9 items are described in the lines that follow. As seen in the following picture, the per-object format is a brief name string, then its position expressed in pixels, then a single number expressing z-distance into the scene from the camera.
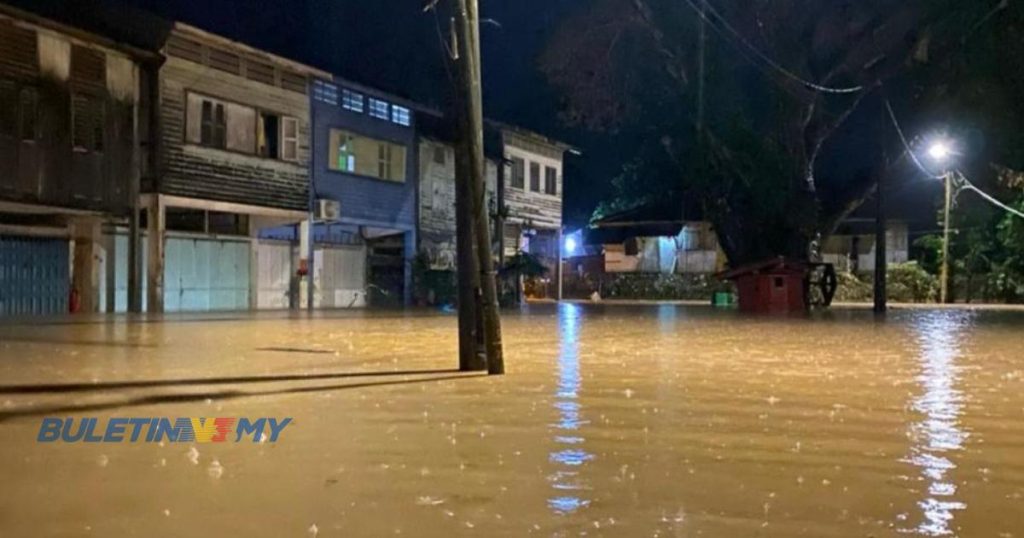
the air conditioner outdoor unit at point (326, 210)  32.09
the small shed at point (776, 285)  31.77
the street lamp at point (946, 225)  39.47
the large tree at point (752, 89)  33.12
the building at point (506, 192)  38.66
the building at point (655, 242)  57.66
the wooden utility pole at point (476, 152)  11.47
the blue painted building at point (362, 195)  32.84
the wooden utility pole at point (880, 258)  32.09
